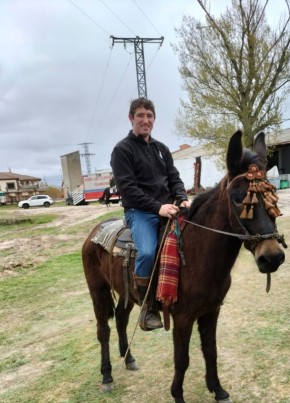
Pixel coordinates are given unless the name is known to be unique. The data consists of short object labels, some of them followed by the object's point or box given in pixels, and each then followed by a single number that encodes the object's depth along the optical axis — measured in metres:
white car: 47.73
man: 3.08
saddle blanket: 3.49
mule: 2.31
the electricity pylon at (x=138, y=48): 24.89
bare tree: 15.73
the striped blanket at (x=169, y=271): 2.87
